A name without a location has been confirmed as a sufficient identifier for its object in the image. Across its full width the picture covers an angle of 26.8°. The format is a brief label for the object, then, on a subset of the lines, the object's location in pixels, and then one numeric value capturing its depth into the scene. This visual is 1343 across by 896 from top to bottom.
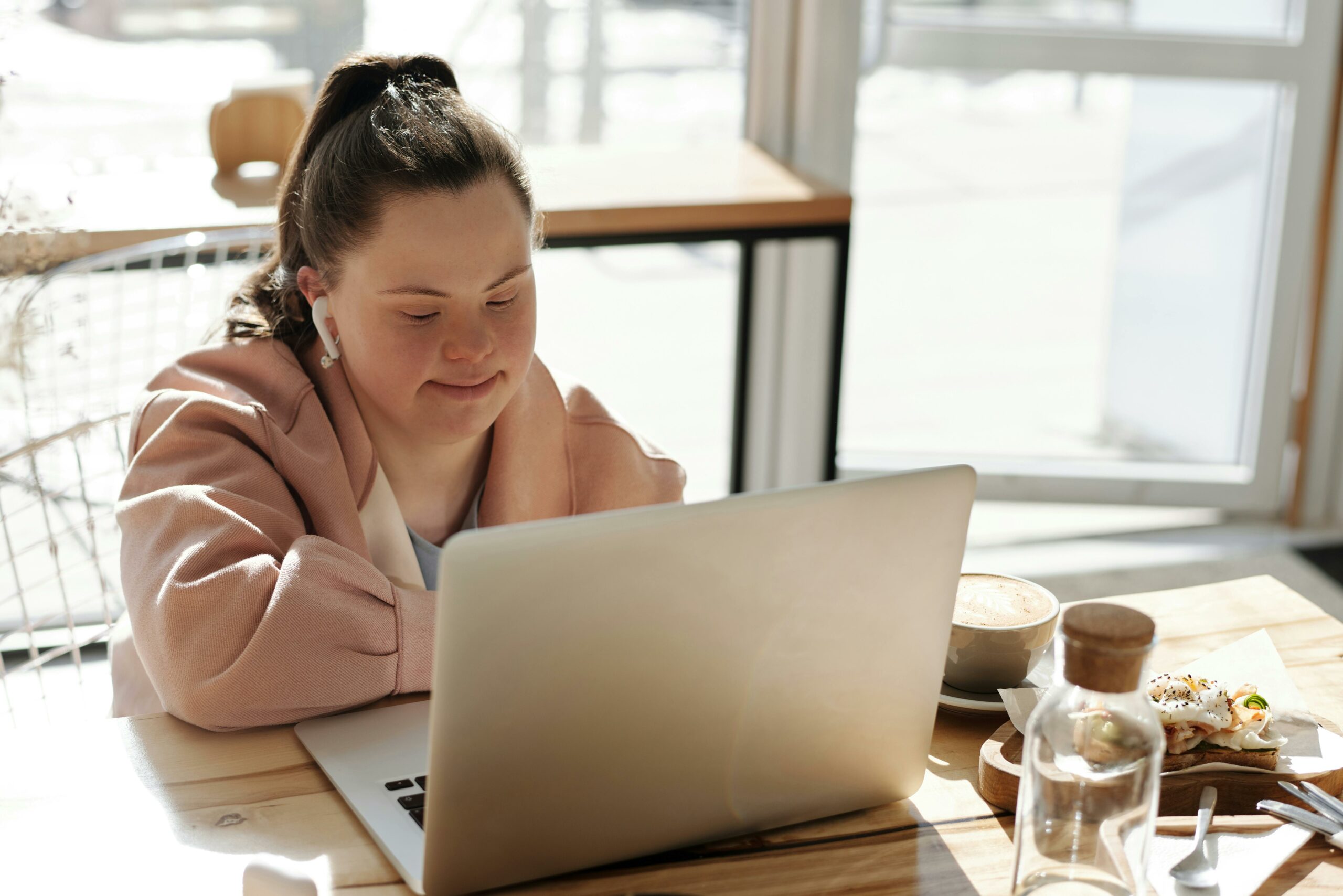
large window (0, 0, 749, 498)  4.22
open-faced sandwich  1.84
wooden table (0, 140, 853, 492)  3.57
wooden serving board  1.83
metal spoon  1.73
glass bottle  1.60
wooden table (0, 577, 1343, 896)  1.73
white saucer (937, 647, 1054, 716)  1.94
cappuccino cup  1.95
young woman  1.92
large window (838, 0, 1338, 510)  4.74
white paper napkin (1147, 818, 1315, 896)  1.72
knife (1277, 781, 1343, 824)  1.80
